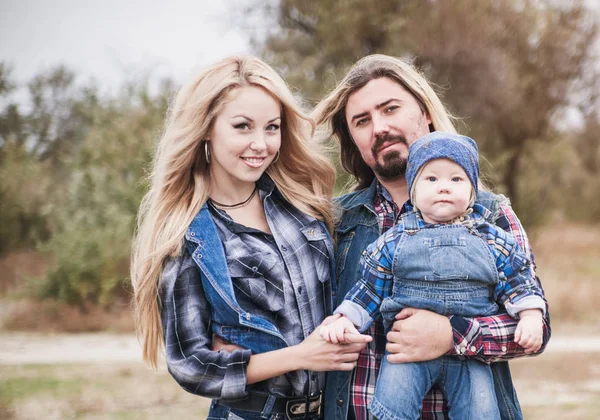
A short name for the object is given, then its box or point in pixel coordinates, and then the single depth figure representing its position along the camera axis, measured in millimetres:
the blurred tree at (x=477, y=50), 14820
